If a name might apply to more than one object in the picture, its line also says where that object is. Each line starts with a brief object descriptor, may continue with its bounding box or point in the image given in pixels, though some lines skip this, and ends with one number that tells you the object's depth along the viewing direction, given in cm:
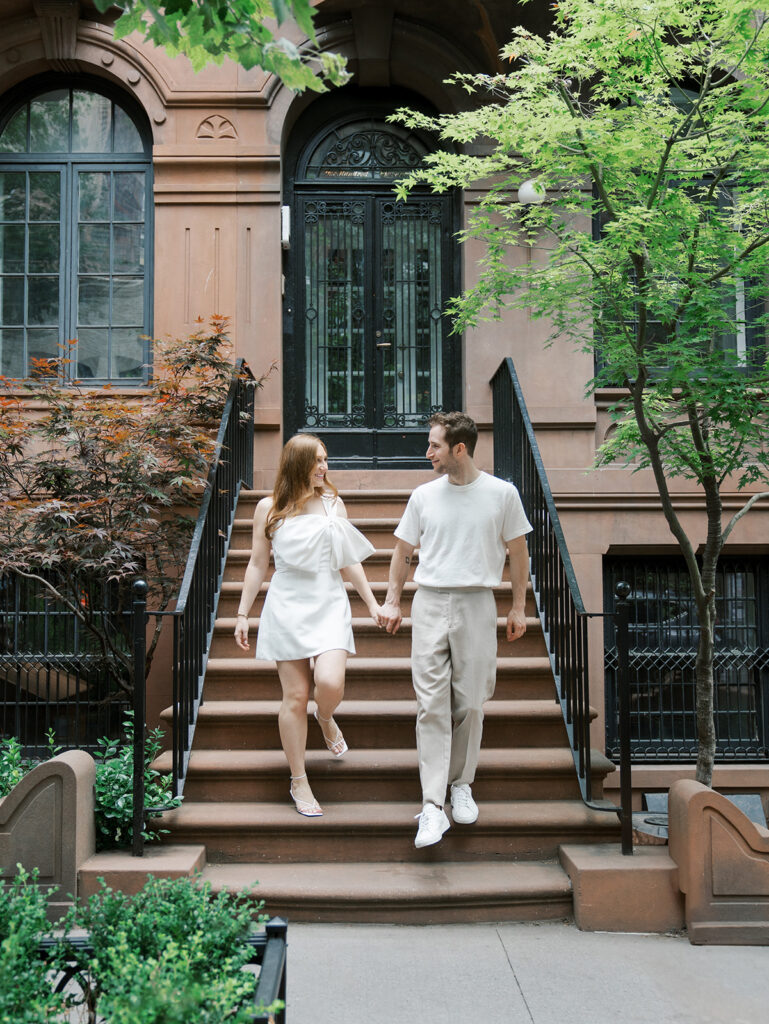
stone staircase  464
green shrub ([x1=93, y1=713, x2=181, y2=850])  484
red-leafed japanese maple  671
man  492
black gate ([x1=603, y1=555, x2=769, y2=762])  835
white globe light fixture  785
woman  506
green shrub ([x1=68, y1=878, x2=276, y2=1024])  231
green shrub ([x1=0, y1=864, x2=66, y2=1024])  242
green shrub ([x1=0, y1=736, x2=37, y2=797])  525
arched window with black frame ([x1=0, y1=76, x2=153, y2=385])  913
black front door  928
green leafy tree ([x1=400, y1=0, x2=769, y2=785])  530
